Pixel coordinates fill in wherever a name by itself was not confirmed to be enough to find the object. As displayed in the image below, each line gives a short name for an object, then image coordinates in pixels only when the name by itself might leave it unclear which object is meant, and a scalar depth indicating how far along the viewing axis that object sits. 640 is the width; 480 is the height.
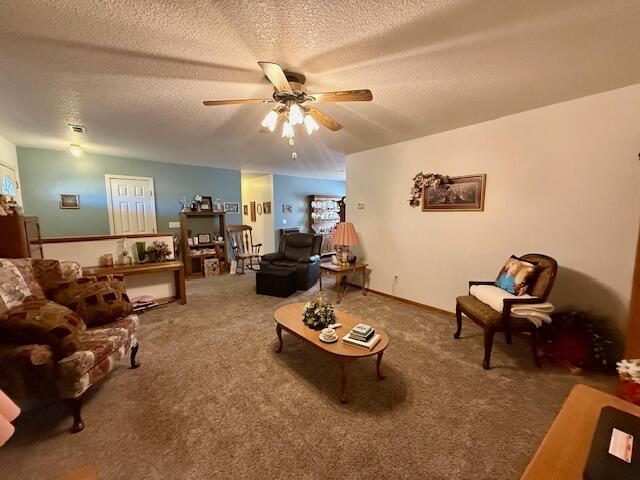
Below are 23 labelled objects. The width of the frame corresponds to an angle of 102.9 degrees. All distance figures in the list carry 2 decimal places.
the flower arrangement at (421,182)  3.38
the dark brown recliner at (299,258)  4.40
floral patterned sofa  1.50
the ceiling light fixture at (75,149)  3.88
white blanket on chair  2.19
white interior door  4.83
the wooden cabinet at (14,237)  2.48
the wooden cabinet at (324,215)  7.77
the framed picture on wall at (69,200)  4.42
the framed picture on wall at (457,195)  3.08
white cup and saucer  1.97
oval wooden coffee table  1.82
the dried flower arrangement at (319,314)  2.21
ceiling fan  1.70
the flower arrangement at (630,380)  1.48
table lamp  4.06
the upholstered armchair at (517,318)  2.21
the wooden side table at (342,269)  3.94
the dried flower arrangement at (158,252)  3.77
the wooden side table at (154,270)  3.30
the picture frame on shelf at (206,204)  5.66
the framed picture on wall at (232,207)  6.25
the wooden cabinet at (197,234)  5.37
